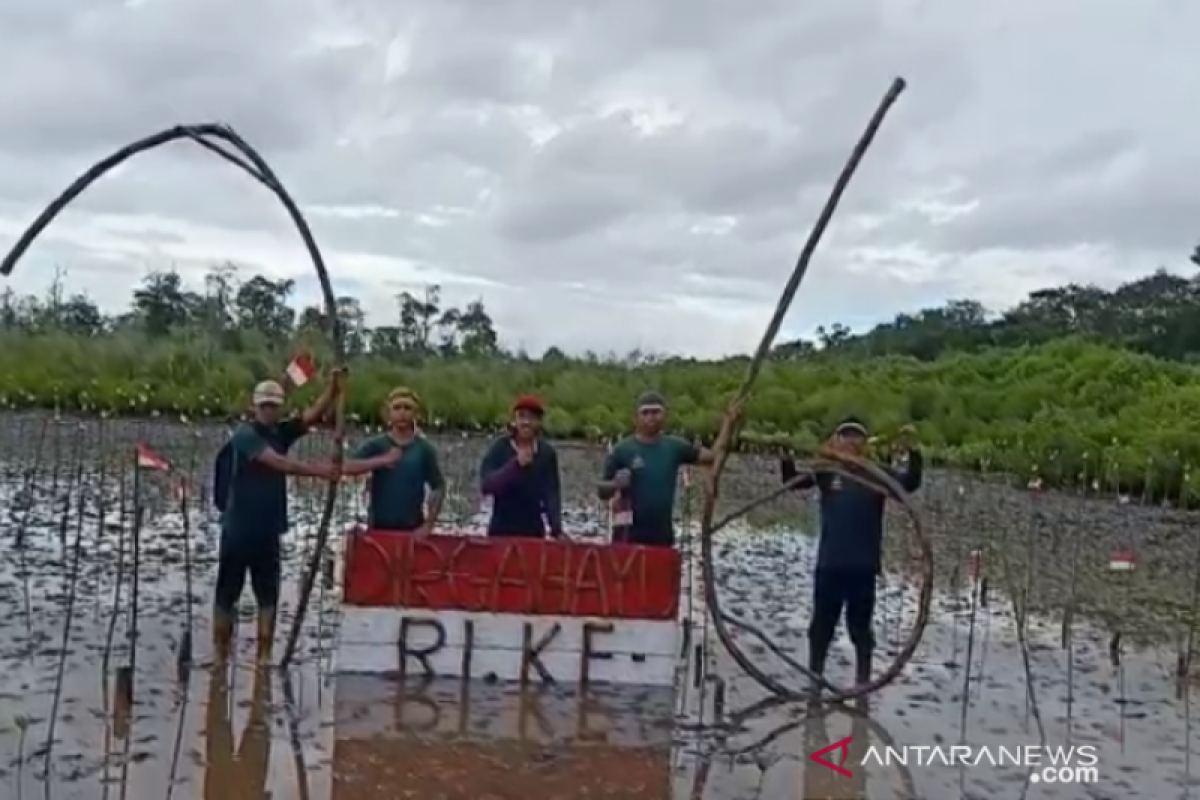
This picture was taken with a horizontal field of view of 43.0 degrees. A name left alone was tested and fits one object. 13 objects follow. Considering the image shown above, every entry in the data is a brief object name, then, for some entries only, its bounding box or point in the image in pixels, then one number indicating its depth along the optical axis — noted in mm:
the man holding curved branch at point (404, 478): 8570
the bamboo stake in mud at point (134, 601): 7656
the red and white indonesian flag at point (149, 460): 8473
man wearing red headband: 8578
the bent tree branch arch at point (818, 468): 7680
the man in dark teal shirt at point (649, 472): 8539
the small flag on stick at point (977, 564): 11148
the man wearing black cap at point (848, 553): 8164
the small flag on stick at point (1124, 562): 10938
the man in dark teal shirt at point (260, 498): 8227
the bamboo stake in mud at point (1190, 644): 9523
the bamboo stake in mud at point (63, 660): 6654
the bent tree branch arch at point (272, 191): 6719
